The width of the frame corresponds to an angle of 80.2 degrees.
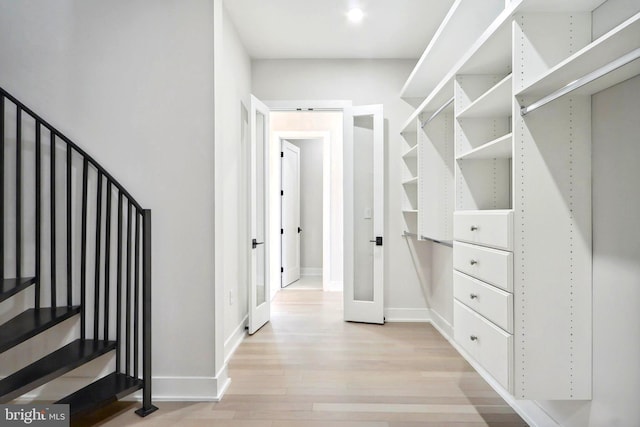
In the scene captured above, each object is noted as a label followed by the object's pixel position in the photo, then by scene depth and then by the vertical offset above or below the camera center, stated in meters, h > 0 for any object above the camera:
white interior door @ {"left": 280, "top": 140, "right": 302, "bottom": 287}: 5.93 +0.01
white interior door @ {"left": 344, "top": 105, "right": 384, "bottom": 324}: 3.97 -0.01
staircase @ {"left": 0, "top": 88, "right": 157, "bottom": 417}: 2.21 -0.22
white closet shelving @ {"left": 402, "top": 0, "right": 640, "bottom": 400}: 1.66 -0.03
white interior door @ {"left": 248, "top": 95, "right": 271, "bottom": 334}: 3.68 -0.03
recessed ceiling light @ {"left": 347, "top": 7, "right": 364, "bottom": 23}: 3.14 +1.68
